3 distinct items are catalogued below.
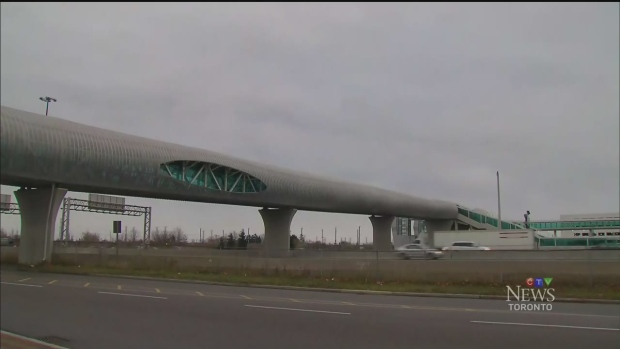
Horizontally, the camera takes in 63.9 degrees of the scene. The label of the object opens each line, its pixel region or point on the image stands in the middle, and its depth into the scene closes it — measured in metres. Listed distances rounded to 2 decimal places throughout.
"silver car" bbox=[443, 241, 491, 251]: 44.69
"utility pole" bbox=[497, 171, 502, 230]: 65.62
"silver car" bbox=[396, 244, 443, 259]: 35.25
